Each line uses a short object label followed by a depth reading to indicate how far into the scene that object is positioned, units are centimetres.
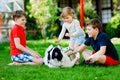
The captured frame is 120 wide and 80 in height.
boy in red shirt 741
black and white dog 650
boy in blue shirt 679
